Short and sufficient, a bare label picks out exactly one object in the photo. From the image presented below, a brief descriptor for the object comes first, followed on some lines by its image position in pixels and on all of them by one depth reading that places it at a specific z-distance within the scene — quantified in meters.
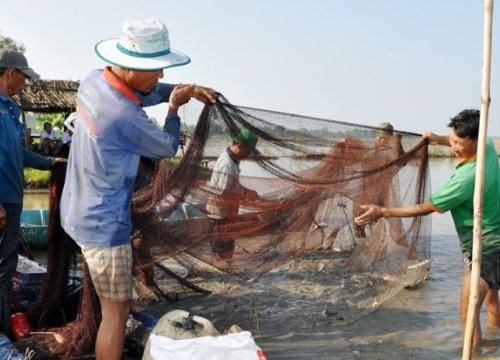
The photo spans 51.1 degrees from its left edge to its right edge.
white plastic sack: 2.85
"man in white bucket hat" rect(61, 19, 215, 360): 2.81
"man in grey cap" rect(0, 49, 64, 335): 3.58
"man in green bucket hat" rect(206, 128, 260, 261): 4.01
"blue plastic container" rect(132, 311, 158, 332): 3.88
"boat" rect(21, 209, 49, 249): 7.35
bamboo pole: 2.91
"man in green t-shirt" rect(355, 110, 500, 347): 3.84
